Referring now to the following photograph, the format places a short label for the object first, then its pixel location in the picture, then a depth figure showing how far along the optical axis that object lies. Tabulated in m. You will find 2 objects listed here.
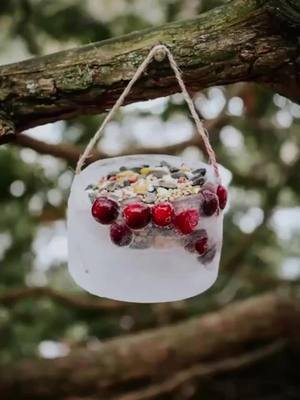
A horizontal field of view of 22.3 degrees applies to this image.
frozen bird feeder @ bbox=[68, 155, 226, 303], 0.88
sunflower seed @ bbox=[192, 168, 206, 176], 0.99
